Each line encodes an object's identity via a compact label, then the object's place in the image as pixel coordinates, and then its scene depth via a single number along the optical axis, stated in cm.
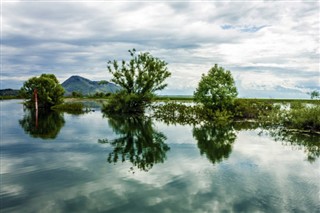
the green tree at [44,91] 6122
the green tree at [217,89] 3631
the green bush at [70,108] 5276
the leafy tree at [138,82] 4734
